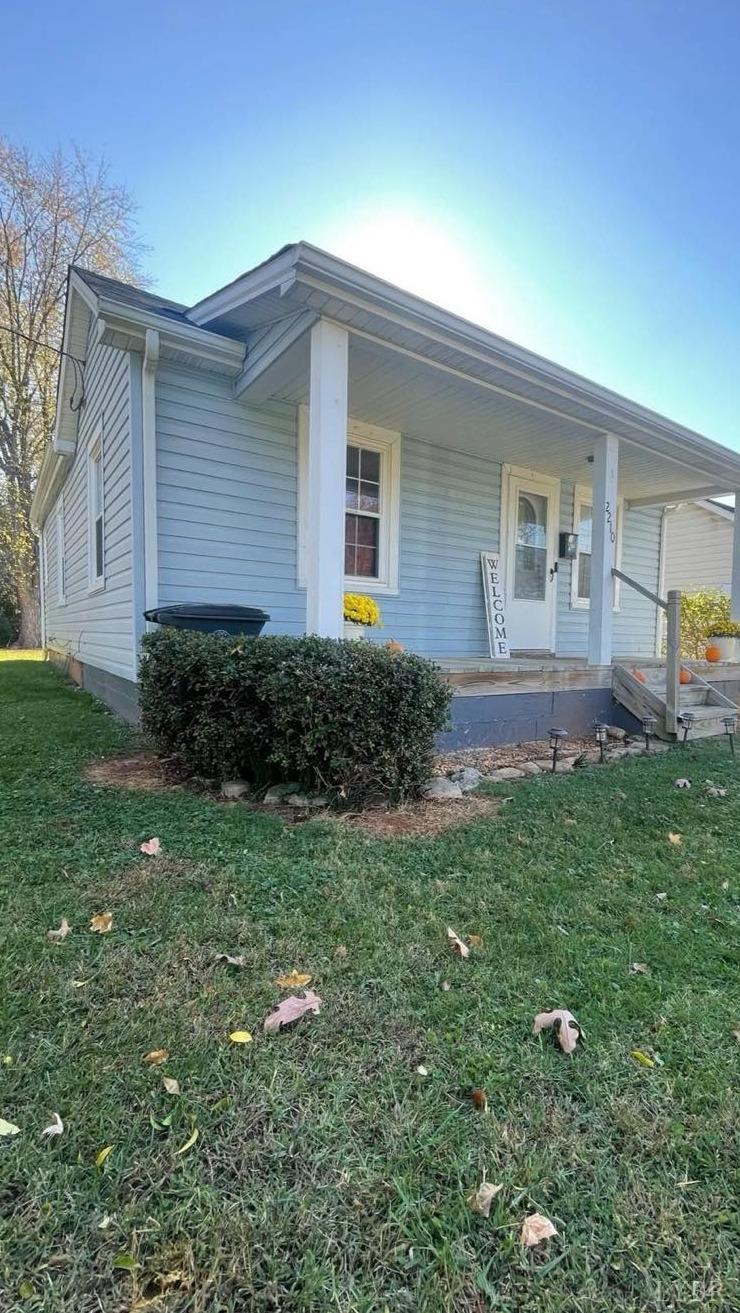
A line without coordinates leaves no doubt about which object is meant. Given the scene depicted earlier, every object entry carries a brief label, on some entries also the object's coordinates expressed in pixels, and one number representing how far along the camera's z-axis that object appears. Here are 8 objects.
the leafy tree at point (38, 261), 17.08
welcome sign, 7.38
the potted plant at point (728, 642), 7.55
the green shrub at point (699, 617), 9.68
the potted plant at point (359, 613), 5.19
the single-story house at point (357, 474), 4.24
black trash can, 4.46
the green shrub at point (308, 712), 3.26
